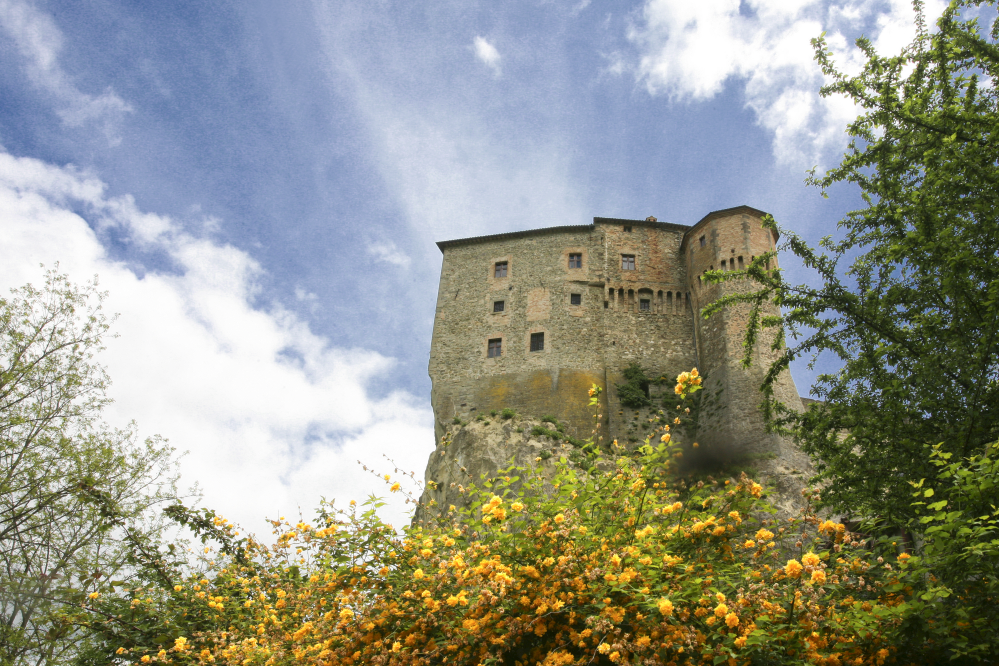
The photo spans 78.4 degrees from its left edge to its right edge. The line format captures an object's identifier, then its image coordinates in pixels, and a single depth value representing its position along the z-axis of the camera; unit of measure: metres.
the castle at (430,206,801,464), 26.19
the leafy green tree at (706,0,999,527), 7.74
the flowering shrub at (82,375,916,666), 3.91
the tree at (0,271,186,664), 8.09
